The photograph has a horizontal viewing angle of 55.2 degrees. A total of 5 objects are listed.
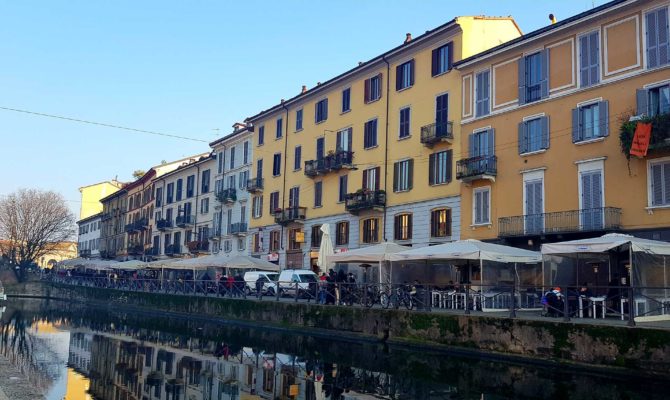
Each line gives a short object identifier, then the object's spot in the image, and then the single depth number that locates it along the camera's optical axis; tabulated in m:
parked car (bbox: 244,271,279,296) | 35.91
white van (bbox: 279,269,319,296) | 29.86
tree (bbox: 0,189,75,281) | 76.06
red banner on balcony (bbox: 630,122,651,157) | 23.34
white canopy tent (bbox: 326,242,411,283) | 26.34
